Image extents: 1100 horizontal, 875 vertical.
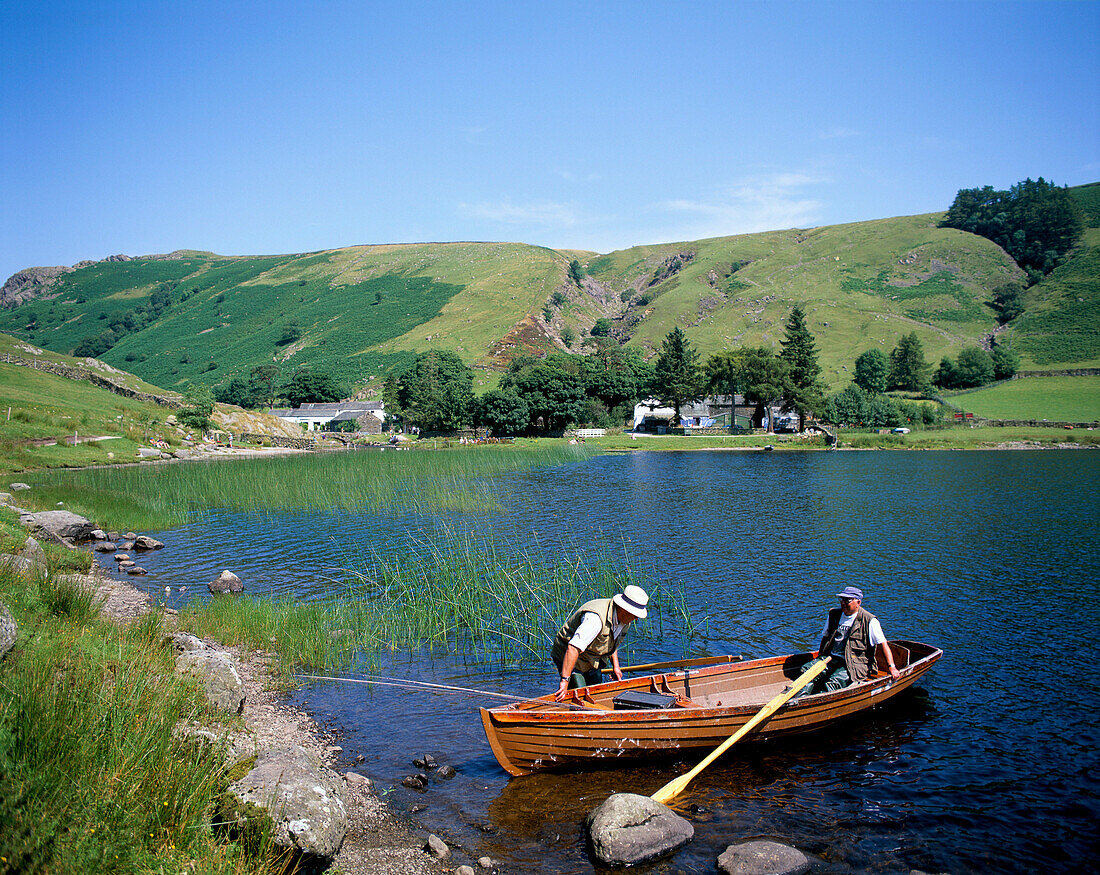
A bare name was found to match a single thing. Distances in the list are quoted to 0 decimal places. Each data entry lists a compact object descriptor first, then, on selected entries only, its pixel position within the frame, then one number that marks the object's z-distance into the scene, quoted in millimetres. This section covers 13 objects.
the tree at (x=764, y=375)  85812
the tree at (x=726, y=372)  88062
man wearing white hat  9672
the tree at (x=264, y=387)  134625
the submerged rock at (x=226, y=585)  18625
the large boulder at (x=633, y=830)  7824
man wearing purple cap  11336
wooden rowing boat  9375
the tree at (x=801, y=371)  88188
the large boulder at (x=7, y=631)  7371
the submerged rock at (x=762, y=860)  7582
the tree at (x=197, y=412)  71688
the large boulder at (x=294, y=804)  6570
